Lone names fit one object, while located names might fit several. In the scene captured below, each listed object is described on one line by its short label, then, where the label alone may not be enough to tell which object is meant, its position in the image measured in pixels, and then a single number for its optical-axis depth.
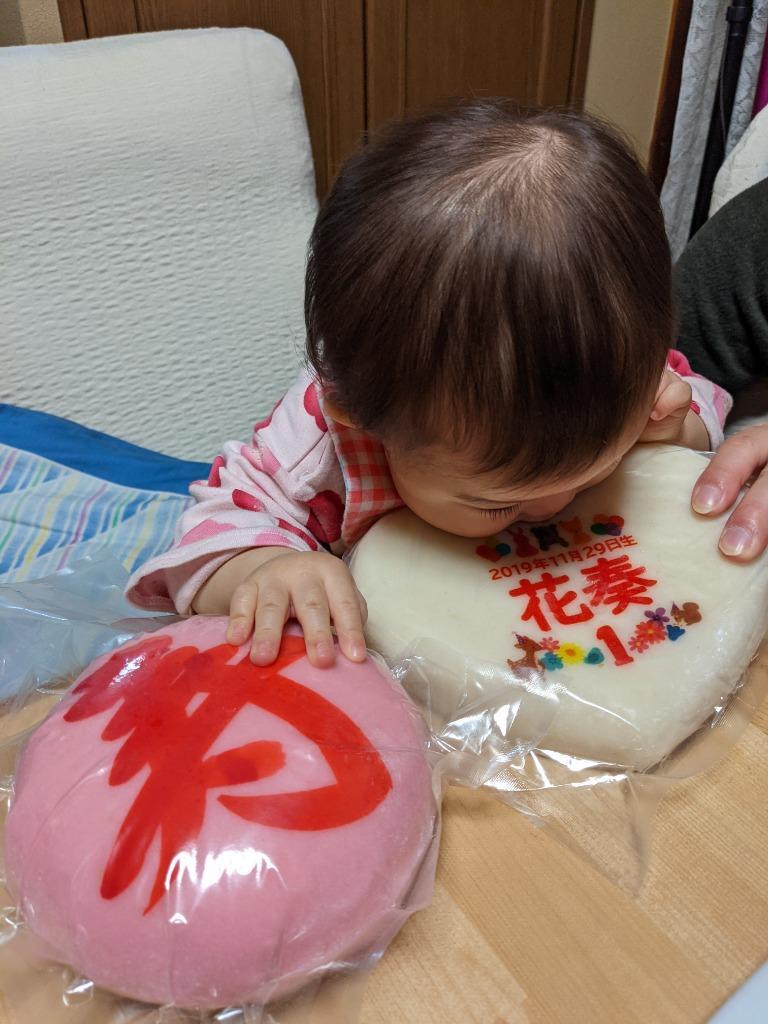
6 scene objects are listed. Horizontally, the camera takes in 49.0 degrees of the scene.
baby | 0.46
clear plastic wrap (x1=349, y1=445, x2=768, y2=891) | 0.51
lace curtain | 1.55
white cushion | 0.94
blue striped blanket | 0.83
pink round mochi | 0.39
